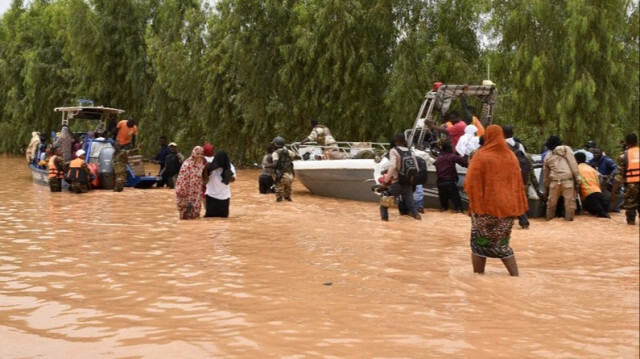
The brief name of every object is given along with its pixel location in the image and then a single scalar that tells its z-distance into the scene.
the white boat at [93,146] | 18.52
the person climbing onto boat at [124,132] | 20.03
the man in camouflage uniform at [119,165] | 17.70
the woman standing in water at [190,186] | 12.30
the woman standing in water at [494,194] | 7.12
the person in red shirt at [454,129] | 13.90
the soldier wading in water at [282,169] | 15.66
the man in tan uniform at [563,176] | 12.39
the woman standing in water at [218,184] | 12.27
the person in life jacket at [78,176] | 17.38
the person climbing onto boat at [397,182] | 12.36
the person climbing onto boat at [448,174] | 13.44
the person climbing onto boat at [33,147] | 22.12
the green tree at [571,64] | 19.14
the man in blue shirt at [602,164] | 14.09
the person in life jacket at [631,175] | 11.50
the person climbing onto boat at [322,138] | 17.64
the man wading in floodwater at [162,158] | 19.02
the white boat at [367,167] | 14.58
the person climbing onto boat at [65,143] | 19.36
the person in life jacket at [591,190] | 12.95
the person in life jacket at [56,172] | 18.11
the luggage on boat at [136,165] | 19.06
